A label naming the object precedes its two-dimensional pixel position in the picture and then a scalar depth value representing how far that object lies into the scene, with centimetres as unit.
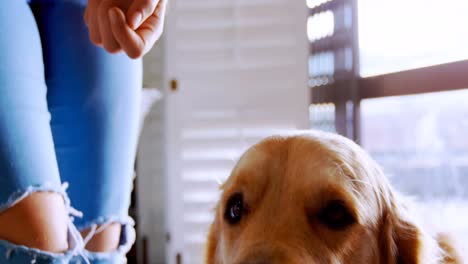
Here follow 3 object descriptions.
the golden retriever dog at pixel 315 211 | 44
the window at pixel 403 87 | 80
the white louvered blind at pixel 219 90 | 104
